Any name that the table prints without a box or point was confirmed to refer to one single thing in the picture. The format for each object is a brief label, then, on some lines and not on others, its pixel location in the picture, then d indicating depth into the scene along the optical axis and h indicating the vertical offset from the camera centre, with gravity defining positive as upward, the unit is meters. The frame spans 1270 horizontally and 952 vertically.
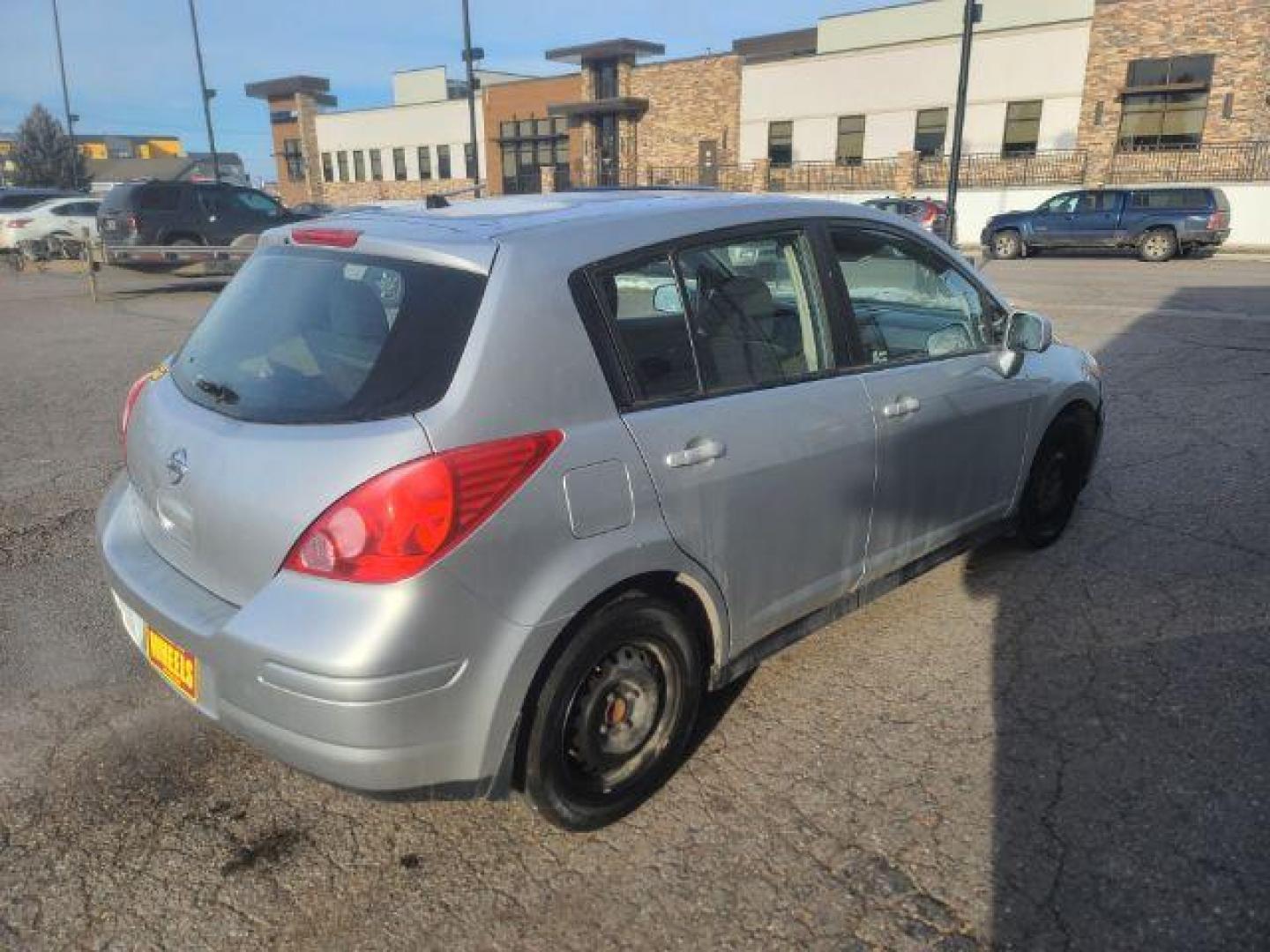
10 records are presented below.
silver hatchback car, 2.10 -0.73
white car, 21.17 -0.61
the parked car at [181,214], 16.12 -0.37
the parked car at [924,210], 22.75 -0.61
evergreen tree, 56.84 +2.30
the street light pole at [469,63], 26.08 +3.49
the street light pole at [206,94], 31.91 +3.29
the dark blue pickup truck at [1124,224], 20.67 -0.94
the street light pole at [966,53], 16.42 +2.25
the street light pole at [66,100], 38.69 +3.78
